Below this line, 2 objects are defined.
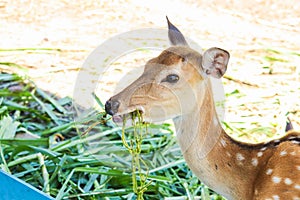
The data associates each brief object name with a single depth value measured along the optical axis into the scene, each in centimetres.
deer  316
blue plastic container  376
